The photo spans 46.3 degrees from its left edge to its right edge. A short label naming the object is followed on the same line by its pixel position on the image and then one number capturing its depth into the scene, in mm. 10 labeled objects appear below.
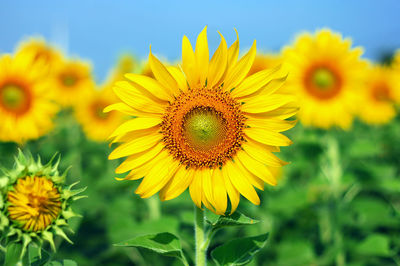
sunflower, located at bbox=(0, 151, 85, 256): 2006
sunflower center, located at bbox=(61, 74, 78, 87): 8445
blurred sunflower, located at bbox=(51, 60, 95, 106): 8289
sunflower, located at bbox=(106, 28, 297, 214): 2166
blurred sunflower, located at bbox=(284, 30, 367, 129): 5398
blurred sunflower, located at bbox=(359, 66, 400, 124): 8953
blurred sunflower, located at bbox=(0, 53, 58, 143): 4969
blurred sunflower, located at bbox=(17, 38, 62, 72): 8516
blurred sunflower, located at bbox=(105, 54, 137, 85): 8019
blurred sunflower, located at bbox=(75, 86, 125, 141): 7484
